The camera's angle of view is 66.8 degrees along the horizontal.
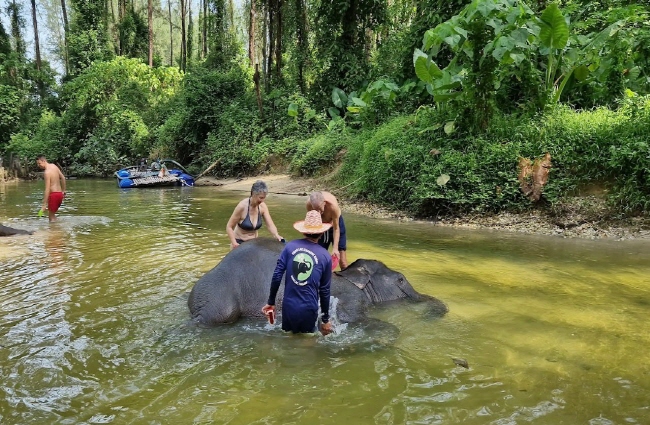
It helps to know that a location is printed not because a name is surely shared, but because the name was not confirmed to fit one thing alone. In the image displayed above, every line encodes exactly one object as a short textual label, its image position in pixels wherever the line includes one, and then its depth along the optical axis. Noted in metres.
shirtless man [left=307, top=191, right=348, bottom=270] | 5.73
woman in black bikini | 5.73
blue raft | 20.69
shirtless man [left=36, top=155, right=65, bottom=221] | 10.35
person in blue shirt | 4.06
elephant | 4.67
